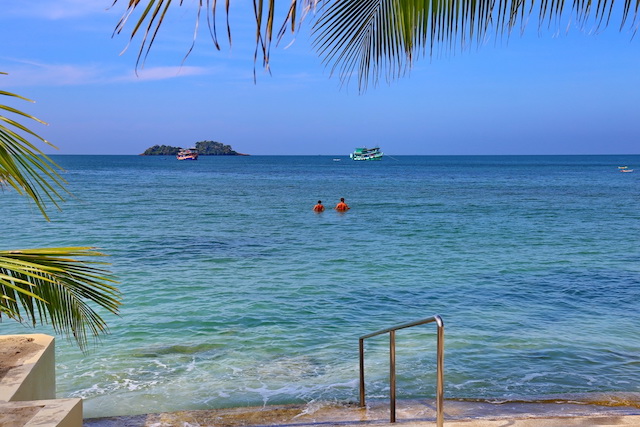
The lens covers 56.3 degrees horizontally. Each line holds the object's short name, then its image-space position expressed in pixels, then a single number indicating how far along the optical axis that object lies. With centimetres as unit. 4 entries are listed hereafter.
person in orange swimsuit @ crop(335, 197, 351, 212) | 3322
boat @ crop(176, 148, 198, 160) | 17112
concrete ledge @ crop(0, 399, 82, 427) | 330
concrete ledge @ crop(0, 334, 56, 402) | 465
